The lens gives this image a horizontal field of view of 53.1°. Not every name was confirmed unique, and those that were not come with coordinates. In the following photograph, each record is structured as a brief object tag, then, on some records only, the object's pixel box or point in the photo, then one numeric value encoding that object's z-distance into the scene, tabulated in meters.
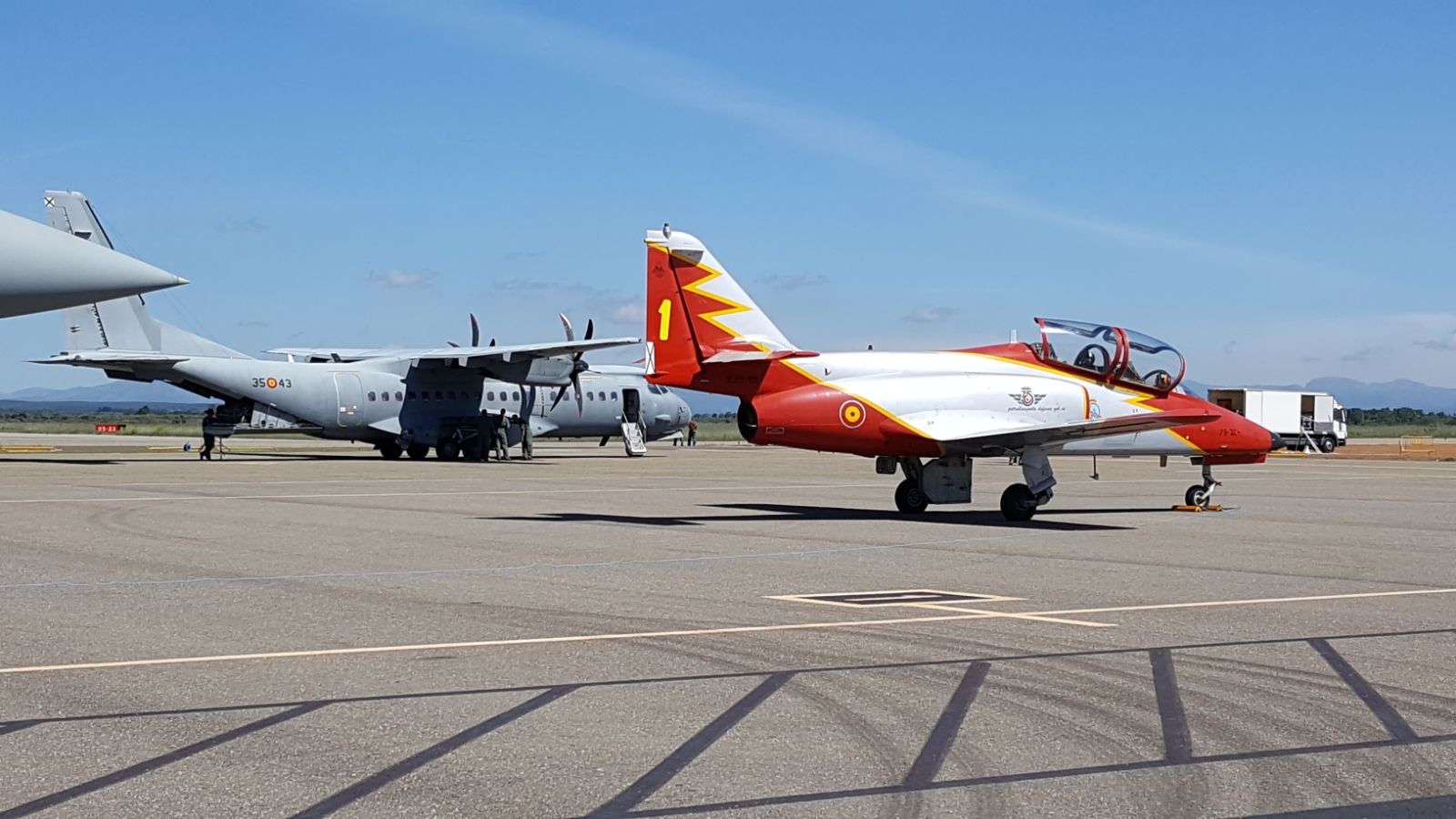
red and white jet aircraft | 20.84
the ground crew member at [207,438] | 43.78
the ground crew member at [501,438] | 48.44
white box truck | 69.62
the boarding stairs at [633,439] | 52.78
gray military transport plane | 41.44
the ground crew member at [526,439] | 49.25
